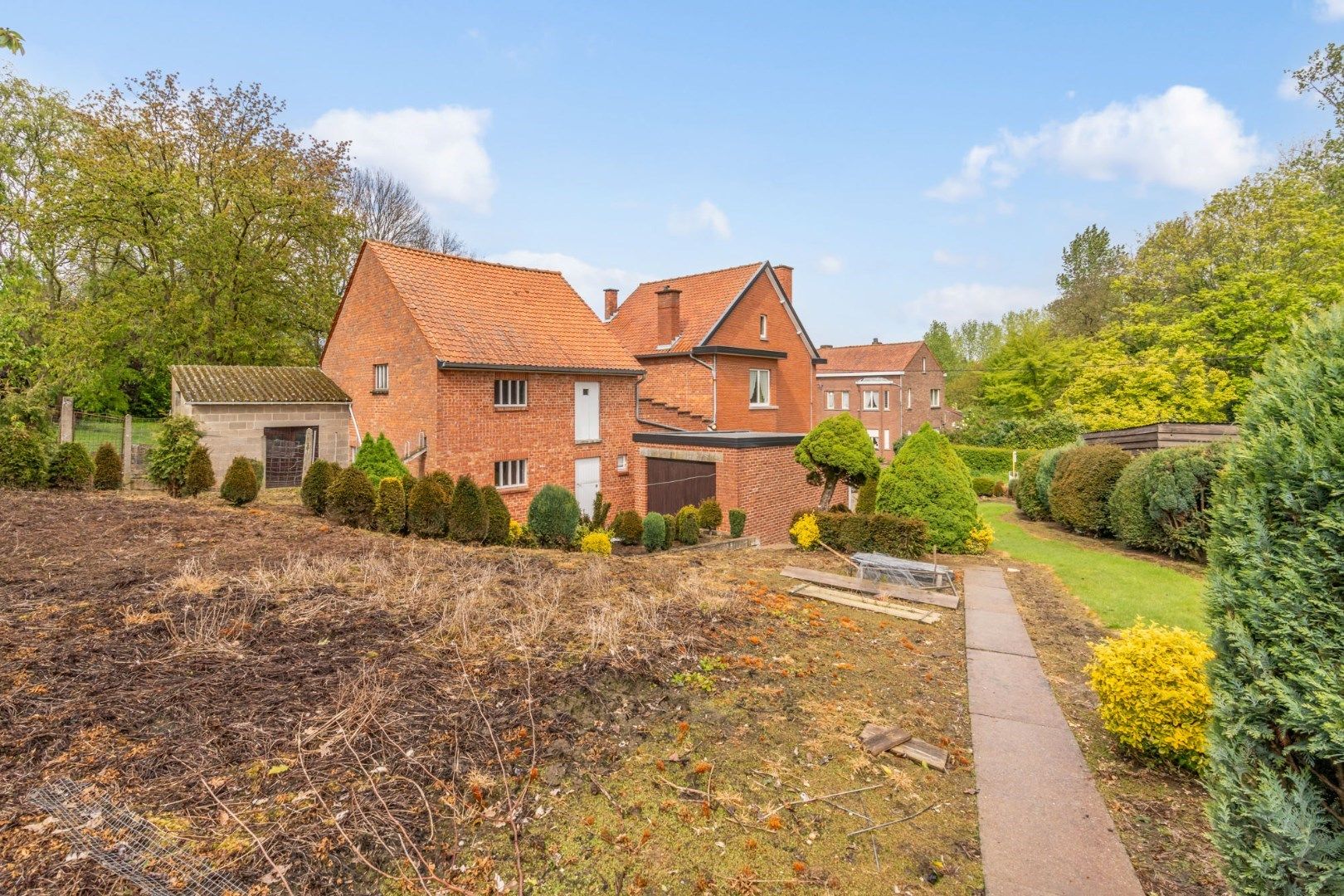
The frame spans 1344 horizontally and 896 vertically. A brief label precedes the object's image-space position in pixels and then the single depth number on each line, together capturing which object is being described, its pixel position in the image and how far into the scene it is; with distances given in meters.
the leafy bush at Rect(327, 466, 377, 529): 12.41
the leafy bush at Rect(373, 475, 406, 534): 12.46
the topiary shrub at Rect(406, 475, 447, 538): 12.40
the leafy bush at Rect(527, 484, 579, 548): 14.19
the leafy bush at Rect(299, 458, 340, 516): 13.29
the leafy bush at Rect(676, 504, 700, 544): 16.06
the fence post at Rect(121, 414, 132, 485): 16.42
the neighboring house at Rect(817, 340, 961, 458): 44.69
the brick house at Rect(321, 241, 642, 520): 17.33
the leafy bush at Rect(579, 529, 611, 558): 14.24
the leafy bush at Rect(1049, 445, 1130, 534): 14.82
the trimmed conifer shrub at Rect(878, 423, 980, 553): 12.70
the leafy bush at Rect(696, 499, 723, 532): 17.28
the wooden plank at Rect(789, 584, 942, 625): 8.23
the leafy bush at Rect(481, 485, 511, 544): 12.89
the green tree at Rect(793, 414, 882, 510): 14.29
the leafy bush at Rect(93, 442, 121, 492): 14.49
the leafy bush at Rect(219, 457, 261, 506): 13.27
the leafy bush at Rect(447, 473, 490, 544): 12.43
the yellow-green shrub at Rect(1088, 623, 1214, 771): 4.57
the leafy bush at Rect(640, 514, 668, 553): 15.59
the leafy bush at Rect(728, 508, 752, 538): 16.95
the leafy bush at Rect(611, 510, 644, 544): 15.88
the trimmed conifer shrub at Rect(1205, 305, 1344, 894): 2.34
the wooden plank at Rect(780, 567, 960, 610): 9.01
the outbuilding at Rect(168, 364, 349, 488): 18.16
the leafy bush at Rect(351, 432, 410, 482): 15.54
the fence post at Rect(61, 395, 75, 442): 15.79
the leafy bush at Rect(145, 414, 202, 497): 14.57
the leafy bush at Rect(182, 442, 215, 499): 14.34
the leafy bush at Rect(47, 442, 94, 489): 14.02
